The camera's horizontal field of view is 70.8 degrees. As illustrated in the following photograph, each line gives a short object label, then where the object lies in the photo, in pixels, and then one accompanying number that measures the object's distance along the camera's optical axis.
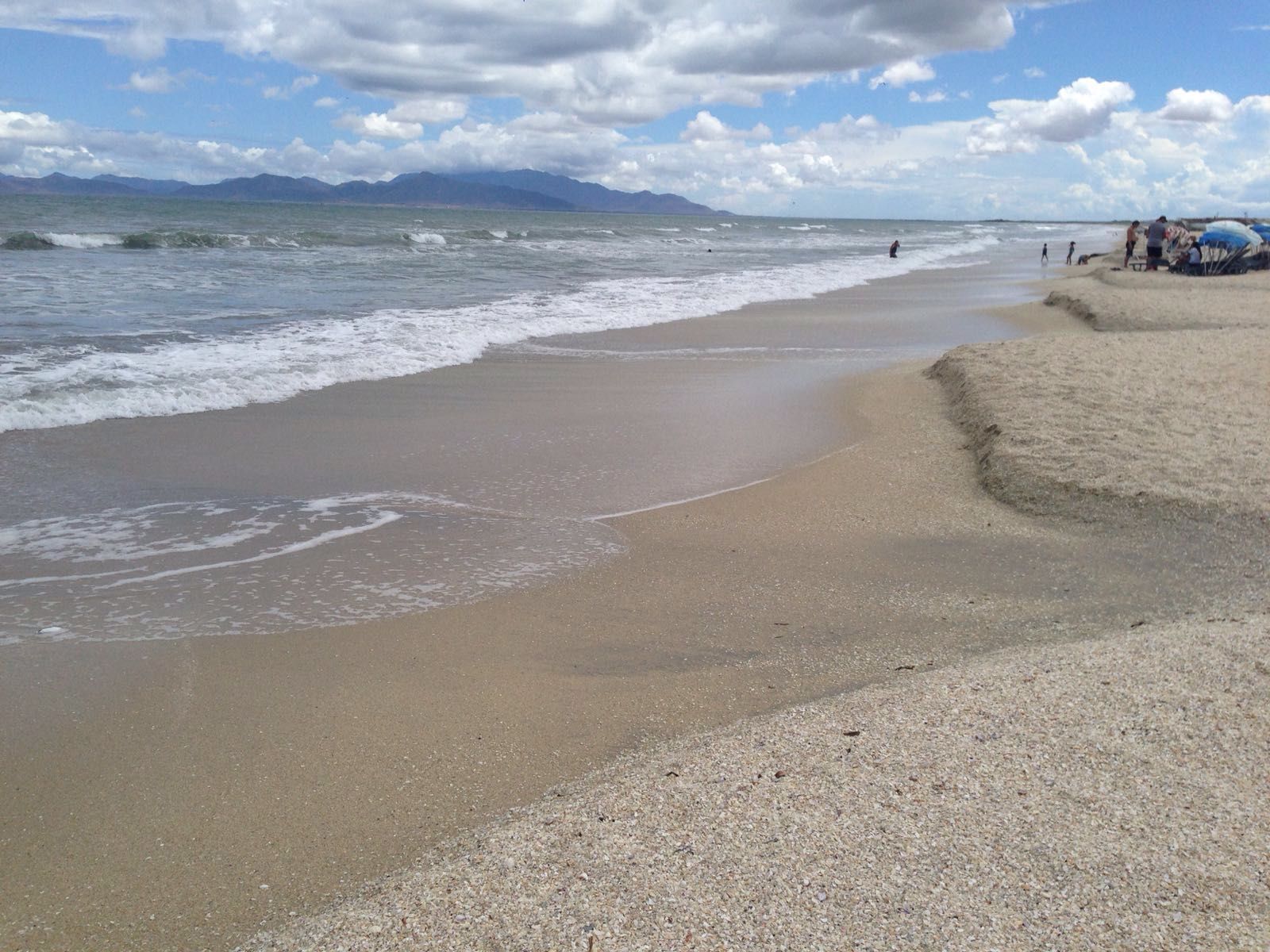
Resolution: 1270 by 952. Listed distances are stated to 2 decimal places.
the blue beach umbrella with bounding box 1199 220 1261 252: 26.47
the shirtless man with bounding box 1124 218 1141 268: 31.14
